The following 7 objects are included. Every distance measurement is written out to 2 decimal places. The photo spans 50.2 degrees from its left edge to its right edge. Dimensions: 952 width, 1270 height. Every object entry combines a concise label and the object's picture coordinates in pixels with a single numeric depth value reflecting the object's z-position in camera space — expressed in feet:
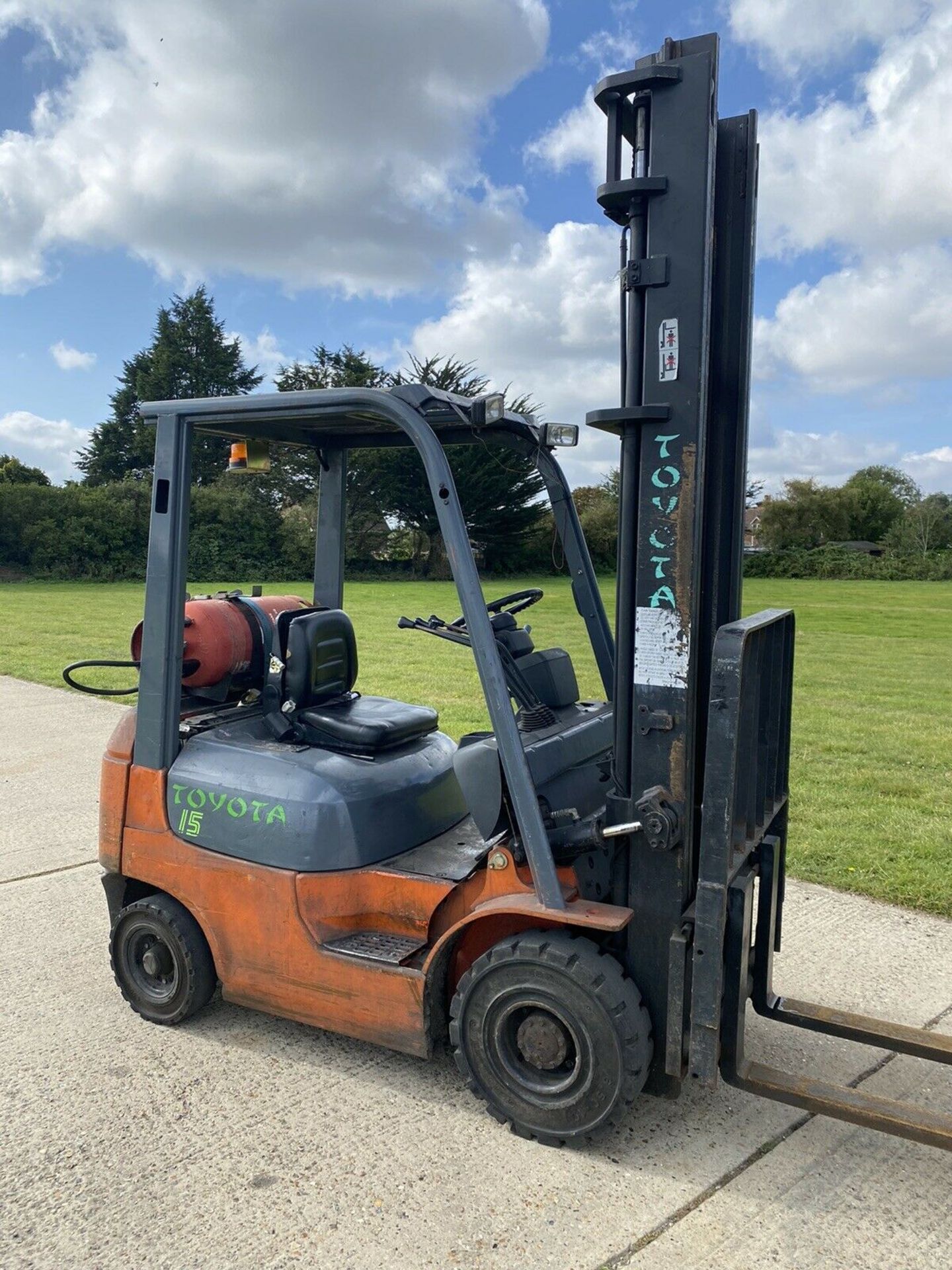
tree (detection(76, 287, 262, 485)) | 164.66
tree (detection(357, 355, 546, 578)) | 63.05
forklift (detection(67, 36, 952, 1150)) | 9.74
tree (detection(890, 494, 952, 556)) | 169.89
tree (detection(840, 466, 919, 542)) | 195.62
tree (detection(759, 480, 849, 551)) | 188.24
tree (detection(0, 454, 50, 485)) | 136.98
